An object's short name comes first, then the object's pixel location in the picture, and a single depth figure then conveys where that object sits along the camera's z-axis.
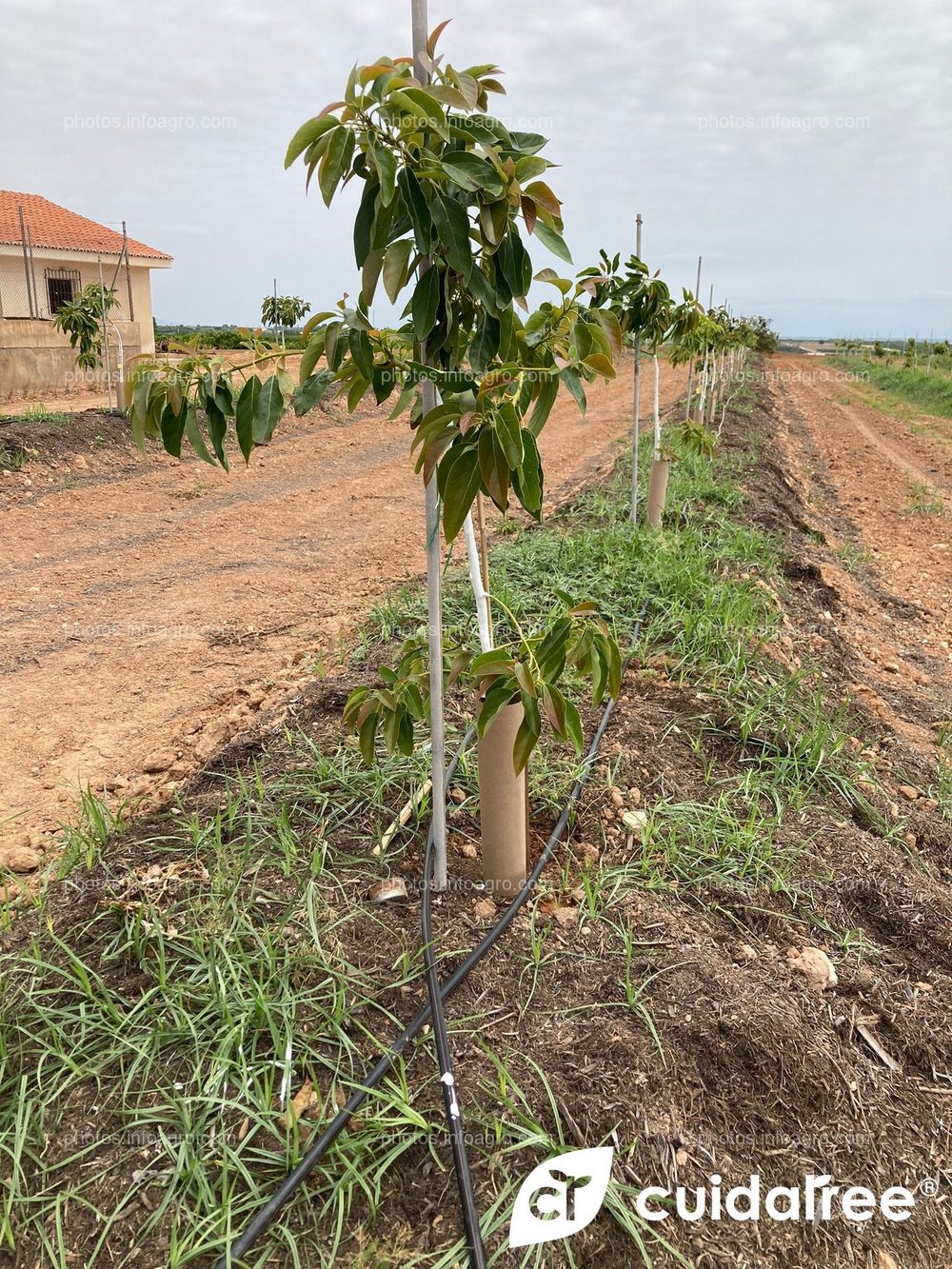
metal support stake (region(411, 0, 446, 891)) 2.04
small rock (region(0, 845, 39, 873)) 2.77
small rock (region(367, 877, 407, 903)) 2.32
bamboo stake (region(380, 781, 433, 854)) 2.48
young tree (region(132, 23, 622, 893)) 1.54
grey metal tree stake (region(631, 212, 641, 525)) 5.52
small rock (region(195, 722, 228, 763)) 3.44
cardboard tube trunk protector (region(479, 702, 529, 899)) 2.22
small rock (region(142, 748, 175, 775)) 3.38
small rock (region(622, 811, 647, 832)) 2.68
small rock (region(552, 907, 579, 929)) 2.30
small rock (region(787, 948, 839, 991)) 2.22
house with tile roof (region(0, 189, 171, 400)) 15.25
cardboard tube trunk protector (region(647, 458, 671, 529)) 5.61
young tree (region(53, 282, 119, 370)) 15.98
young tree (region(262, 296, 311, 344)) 23.09
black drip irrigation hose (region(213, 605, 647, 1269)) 1.52
